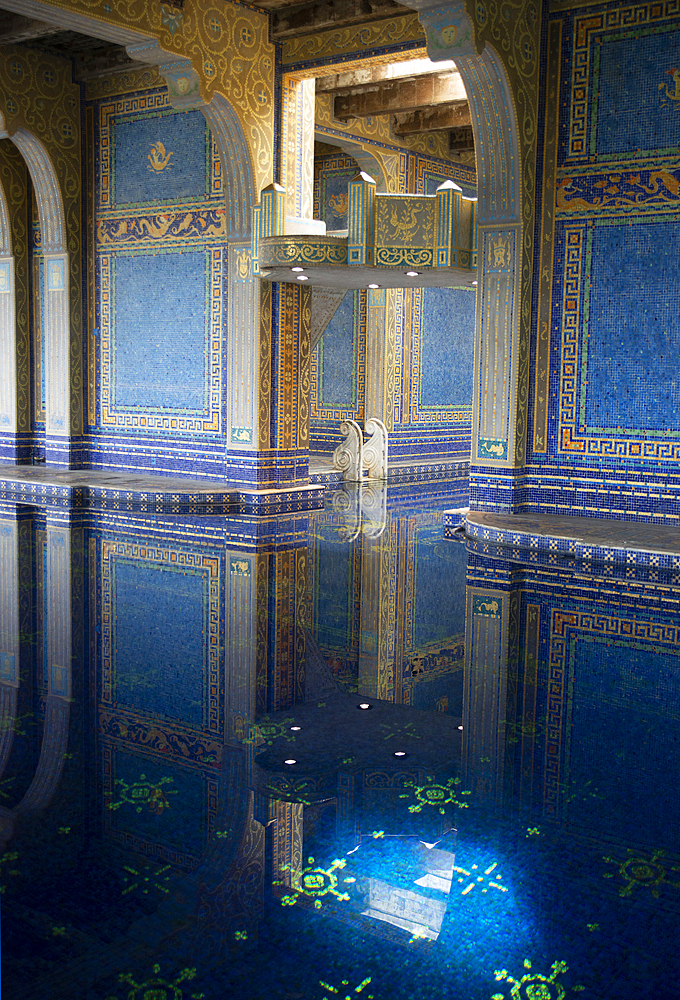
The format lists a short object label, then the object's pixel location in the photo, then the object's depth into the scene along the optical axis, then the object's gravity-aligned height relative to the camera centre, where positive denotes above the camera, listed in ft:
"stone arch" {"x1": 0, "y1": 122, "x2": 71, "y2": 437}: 34.65 +3.72
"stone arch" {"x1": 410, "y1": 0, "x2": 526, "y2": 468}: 24.61 +3.12
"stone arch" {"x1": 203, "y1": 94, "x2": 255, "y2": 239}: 28.60 +6.95
